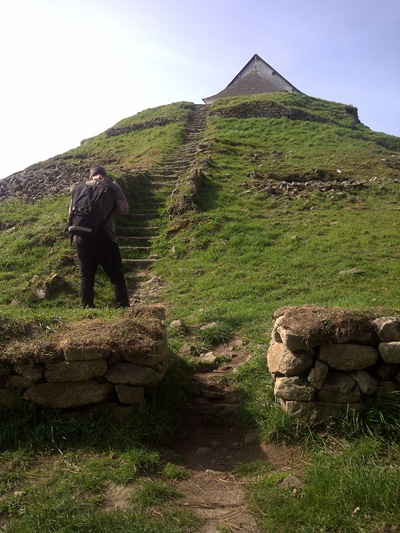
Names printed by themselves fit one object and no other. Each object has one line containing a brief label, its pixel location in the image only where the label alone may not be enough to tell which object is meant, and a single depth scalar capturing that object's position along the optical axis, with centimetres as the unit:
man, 709
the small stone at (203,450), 453
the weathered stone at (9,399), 456
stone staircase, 1095
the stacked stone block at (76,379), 455
